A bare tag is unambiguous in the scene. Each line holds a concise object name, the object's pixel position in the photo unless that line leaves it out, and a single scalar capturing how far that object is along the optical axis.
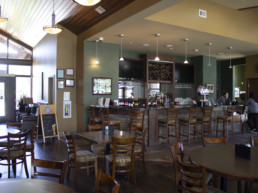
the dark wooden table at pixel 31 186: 1.81
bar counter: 6.43
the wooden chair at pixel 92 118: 7.00
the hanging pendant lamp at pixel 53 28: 5.30
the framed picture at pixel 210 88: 11.13
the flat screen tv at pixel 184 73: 10.88
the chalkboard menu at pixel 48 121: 7.15
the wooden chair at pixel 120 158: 3.50
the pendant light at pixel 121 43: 7.11
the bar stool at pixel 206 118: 7.06
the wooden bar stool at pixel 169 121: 6.43
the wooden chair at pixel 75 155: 3.76
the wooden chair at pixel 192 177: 2.17
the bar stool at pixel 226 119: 7.54
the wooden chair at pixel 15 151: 3.86
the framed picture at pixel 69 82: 8.16
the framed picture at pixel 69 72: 8.19
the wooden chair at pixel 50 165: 2.11
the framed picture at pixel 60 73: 7.96
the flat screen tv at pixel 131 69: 9.19
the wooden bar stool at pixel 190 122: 6.72
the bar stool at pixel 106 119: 6.46
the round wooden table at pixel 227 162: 2.21
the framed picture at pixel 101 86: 8.04
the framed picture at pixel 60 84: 7.97
